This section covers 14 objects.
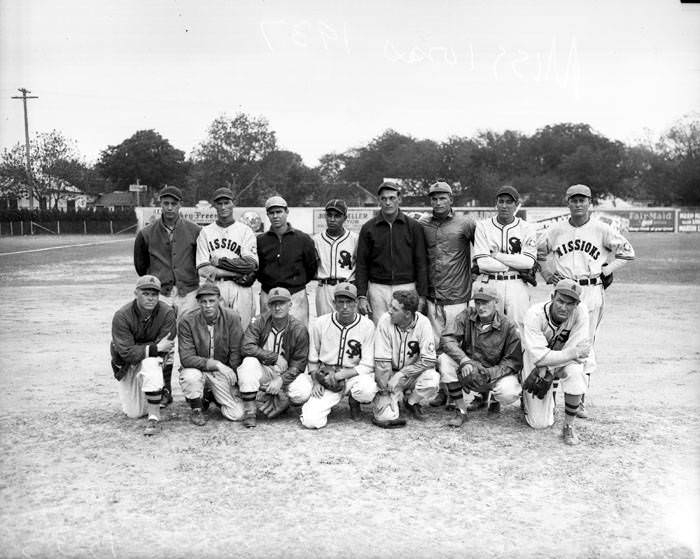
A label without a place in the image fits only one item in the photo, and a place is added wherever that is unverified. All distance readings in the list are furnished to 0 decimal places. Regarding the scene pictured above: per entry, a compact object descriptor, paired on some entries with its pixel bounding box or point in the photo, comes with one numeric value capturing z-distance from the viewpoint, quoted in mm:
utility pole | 42625
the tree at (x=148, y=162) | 81875
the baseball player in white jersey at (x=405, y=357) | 5758
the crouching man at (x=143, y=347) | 5629
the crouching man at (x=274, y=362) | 5711
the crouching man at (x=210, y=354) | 5715
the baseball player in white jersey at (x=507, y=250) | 6168
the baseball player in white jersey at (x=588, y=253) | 6168
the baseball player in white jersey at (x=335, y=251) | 6582
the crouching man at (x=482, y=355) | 5703
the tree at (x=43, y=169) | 53500
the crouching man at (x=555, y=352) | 5402
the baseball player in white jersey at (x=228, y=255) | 6477
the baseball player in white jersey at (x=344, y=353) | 5762
